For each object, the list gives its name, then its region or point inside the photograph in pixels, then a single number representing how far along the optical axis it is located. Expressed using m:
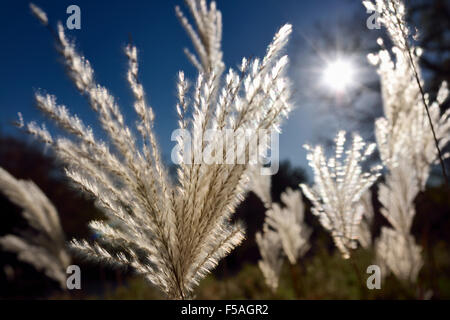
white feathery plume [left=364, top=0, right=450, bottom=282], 0.67
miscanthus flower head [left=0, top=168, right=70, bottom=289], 0.94
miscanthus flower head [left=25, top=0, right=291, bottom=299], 0.44
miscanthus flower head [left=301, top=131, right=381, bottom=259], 0.57
